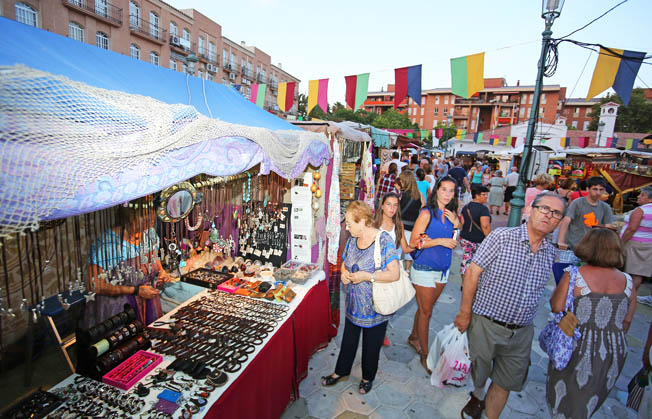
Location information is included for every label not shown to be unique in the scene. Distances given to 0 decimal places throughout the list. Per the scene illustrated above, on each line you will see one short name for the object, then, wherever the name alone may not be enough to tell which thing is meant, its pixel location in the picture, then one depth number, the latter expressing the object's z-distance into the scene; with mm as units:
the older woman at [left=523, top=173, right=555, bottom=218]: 5621
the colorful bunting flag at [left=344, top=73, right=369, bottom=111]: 6732
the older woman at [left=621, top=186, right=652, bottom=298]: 3883
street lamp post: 4723
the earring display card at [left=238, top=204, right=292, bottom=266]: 3555
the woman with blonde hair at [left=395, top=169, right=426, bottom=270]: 4582
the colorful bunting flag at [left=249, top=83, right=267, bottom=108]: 7949
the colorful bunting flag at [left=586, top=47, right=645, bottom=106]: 4593
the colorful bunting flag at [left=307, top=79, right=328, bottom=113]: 7238
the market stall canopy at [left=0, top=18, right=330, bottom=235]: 1047
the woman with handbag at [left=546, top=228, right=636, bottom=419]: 1970
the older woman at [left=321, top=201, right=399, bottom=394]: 2340
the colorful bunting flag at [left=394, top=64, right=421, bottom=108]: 6121
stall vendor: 2205
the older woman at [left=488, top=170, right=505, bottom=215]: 9141
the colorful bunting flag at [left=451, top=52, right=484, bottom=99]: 5398
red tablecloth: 1782
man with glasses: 2002
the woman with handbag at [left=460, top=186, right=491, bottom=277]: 3368
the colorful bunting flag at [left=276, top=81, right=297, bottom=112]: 7832
